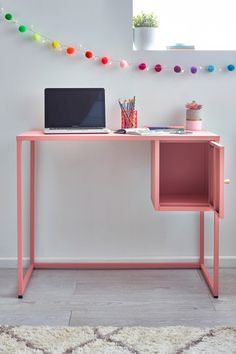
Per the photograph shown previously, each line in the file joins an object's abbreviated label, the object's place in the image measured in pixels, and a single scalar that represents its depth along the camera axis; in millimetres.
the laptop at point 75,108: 2744
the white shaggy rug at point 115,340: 1976
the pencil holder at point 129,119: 2814
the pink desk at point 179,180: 2479
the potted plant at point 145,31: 2924
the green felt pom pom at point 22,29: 2793
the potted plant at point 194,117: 2777
